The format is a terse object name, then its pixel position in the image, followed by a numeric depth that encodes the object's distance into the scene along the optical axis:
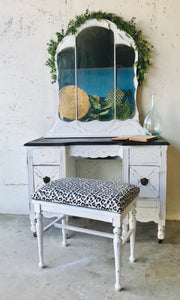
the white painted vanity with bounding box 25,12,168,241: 2.03
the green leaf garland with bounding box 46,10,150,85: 2.23
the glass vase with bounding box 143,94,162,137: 2.22
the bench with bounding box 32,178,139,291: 1.45
